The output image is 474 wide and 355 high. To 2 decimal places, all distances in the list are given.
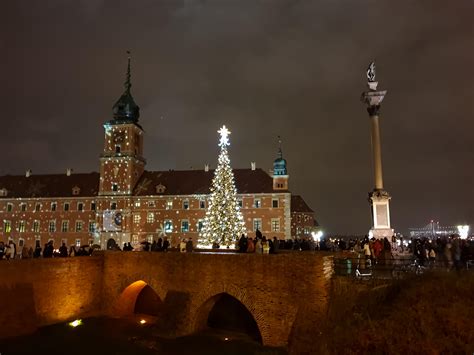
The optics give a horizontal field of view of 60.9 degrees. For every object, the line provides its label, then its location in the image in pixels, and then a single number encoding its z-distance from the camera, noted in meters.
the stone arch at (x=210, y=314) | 20.16
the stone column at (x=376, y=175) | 24.78
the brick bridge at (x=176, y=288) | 16.42
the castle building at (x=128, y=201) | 55.88
